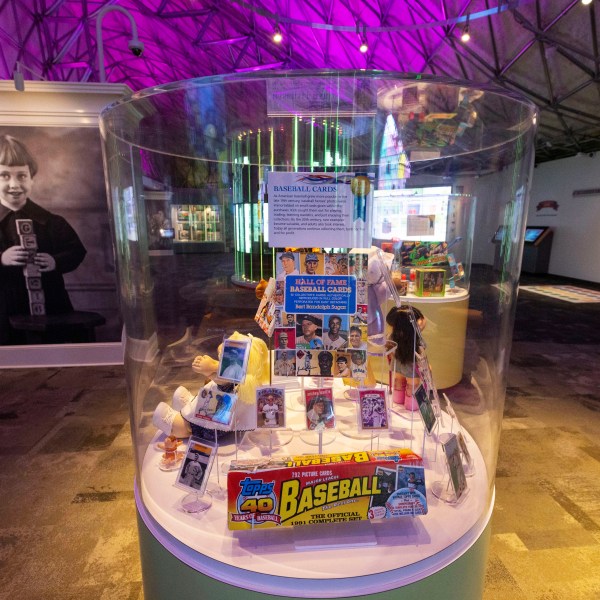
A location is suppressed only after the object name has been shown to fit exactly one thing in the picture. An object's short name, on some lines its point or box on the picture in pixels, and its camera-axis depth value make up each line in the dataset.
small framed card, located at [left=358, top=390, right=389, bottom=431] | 1.40
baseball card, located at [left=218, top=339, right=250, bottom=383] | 1.33
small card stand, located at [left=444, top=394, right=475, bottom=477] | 1.40
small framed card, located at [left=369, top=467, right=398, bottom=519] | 1.09
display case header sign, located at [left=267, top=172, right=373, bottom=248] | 1.12
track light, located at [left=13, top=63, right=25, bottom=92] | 3.76
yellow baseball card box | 1.07
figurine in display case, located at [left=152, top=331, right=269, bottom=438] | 1.39
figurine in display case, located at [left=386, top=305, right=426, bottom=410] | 1.59
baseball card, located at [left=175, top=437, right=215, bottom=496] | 1.20
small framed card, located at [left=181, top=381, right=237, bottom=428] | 1.34
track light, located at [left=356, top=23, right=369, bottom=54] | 8.74
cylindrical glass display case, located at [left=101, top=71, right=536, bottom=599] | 1.08
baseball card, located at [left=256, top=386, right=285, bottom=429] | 1.35
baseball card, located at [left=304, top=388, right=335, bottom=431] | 1.39
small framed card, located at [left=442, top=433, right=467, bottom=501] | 1.24
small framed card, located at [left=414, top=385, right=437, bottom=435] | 1.38
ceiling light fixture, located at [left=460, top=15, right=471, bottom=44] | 7.24
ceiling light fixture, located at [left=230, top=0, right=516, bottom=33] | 7.03
